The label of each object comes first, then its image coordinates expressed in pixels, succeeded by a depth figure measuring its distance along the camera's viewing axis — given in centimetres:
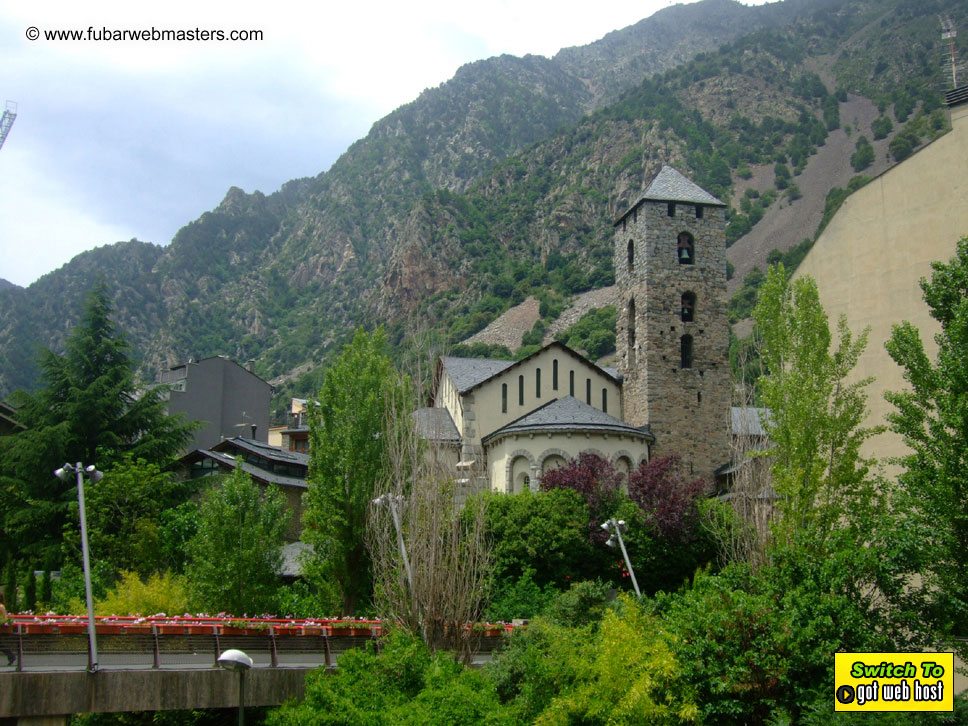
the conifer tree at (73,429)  3581
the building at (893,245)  2525
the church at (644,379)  3884
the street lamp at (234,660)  1441
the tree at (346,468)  3014
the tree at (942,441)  1739
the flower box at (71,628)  1900
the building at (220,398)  6147
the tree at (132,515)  3322
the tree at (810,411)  2406
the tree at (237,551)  2817
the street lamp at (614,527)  2601
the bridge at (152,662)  1728
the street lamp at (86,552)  1766
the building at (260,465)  4447
